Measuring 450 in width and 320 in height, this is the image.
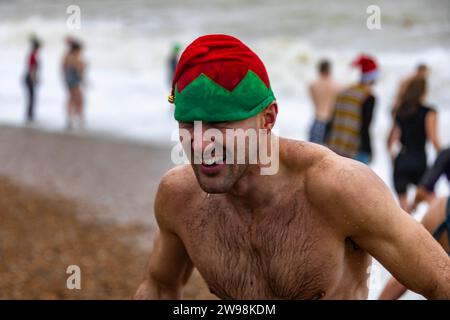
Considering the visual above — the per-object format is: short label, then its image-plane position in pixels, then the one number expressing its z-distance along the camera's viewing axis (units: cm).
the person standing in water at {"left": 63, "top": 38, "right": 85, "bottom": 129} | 1479
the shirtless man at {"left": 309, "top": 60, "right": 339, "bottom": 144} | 992
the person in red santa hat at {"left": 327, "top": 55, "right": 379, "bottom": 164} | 740
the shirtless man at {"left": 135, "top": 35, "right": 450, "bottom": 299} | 232
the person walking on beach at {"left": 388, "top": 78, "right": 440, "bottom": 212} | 748
